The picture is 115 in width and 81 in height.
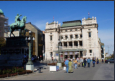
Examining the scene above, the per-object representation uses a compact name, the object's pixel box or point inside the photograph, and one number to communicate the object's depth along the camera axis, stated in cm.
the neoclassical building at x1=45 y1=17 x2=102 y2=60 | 6222
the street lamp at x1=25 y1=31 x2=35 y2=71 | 1648
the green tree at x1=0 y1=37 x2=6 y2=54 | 5054
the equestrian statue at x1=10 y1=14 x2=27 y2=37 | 2717
